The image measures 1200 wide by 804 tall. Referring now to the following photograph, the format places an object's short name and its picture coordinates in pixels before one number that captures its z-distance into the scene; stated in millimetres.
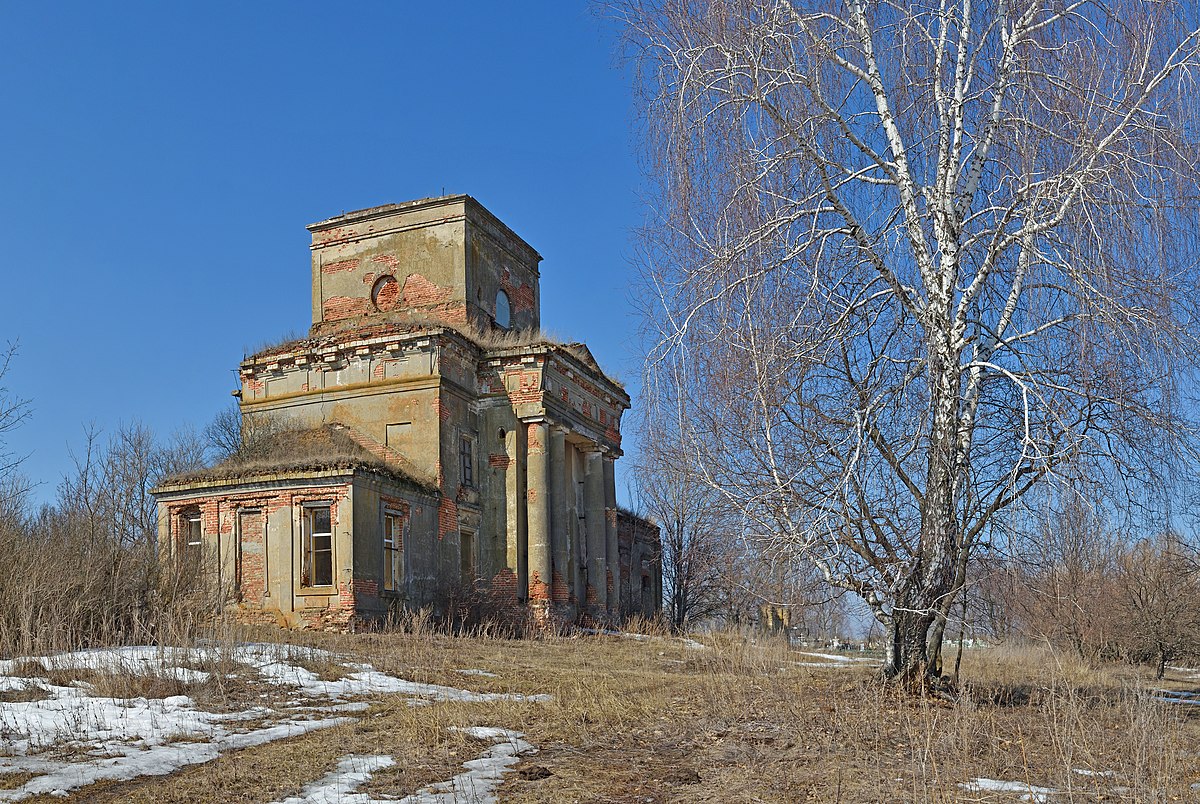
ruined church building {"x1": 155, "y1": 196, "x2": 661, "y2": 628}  22484
